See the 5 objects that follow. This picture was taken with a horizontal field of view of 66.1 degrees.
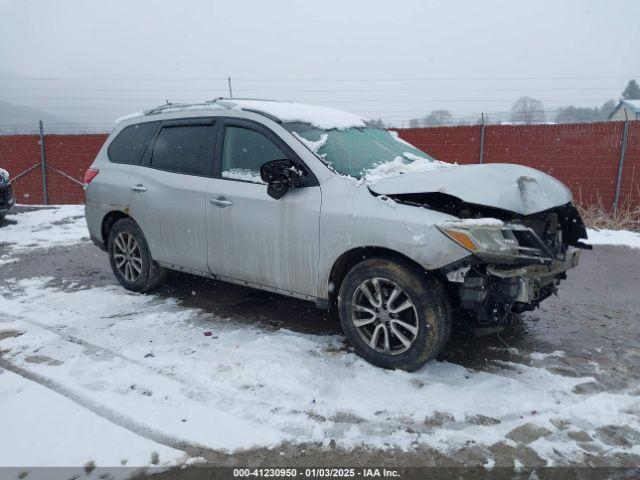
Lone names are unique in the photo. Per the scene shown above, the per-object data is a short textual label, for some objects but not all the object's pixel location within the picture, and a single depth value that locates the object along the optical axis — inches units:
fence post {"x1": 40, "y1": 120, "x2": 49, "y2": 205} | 521.0
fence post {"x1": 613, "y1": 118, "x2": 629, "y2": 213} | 359.0
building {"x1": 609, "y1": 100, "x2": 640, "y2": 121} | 1076.8
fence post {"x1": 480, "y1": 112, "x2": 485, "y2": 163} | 403.2
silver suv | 124.7
